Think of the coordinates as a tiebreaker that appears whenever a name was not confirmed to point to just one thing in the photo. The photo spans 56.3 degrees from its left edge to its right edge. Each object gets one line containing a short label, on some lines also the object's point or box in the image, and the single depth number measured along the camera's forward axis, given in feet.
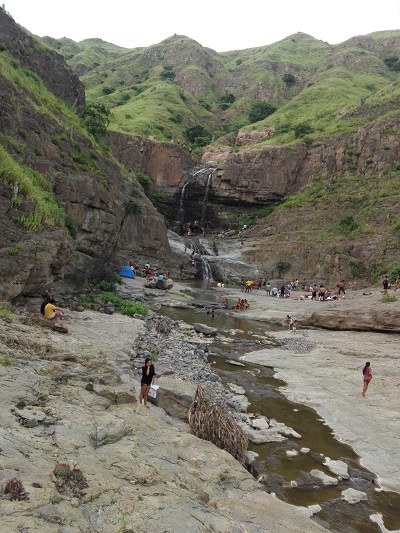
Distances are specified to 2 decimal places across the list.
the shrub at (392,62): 372.99
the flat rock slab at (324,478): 29.99
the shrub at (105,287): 90.58
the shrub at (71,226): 79.43
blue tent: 123.24
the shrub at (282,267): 157.17
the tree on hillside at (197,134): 273.13
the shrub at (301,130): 220.84
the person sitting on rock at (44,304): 50.30
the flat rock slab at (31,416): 21.36
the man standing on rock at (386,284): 99.40
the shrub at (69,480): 16.52
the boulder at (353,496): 28.07
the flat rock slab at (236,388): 47.04
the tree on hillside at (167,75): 379.57
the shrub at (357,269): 144.05
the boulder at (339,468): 31.27
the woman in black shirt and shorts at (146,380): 33.45
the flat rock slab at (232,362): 58.23
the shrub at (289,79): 382.44
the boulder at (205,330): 76.60
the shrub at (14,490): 14.65
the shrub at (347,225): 161.04
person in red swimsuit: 47.85
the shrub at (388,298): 83.81
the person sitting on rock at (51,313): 49.32
